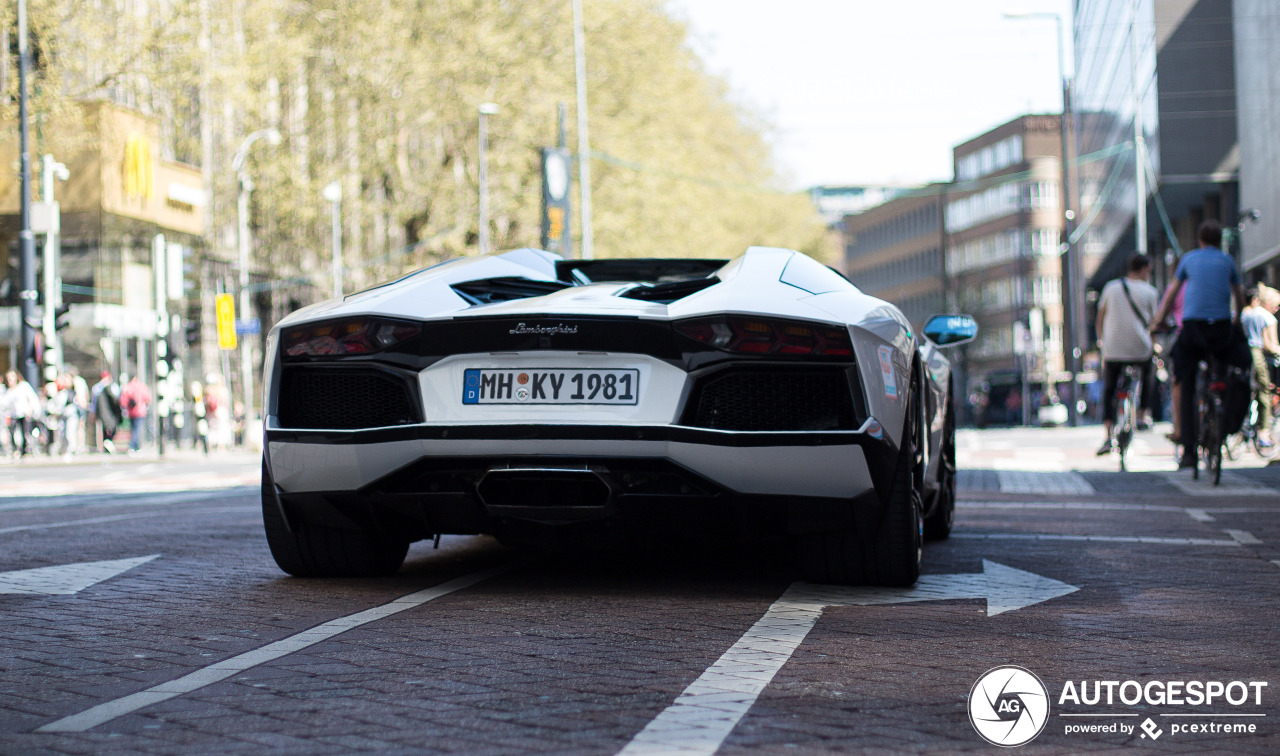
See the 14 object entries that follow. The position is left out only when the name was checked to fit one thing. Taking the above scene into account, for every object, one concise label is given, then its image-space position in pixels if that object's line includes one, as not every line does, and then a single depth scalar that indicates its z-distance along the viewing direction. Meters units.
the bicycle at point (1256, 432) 14.45
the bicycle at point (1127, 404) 13.57
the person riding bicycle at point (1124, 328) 13.16
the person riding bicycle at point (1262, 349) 14.18
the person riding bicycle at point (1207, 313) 11.69
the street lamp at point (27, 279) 29.00
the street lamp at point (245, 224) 36.09
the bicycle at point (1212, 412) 11.55
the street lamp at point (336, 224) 35.50
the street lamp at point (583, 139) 39.56
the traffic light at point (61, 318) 29.52
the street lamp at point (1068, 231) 39.97
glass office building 38.84
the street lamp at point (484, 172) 35.95
